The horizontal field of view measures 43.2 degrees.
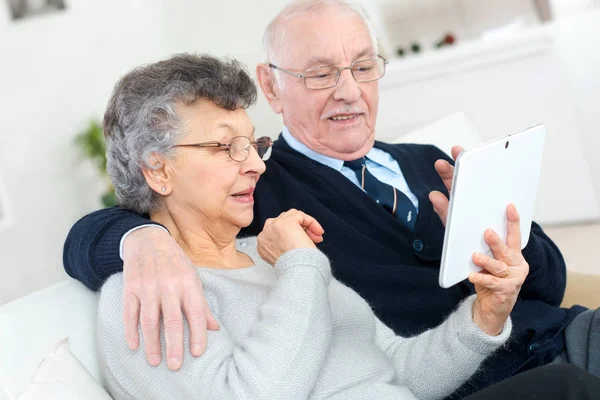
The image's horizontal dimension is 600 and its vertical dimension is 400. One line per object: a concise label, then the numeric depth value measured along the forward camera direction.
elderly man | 1.46
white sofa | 1.29
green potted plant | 4.73
